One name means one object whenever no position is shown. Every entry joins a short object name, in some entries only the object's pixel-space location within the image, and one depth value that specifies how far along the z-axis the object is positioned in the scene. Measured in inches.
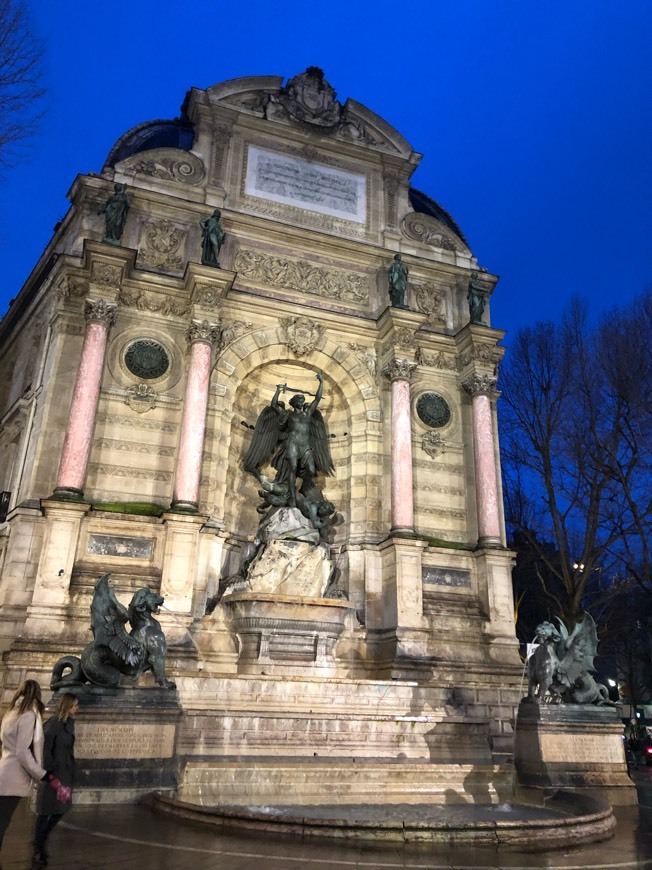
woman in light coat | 183.9
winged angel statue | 687.1
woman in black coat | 209.8
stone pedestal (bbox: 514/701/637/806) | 407.5
